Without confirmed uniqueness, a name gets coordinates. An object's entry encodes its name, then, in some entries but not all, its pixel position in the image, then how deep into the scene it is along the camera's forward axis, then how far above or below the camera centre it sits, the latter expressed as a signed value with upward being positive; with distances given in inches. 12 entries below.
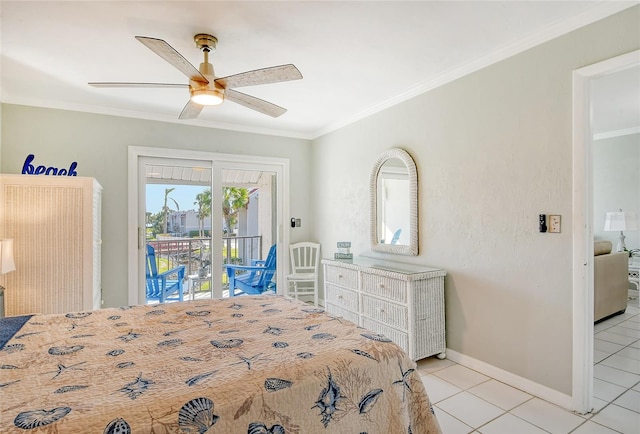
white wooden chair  179.7 -26.6
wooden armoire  104.7 -6.9
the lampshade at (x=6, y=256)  94.3 -10.1
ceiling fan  72.6 +33.5
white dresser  110.7 -30.2
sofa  144.4 -28.6
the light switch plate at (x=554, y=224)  87.5 -2.0
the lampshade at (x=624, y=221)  181.8 -2.9
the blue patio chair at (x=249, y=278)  168.2 -30.1
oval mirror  129.0 +5.6
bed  38.9 -21.8
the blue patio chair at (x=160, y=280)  156.9 -29.1
